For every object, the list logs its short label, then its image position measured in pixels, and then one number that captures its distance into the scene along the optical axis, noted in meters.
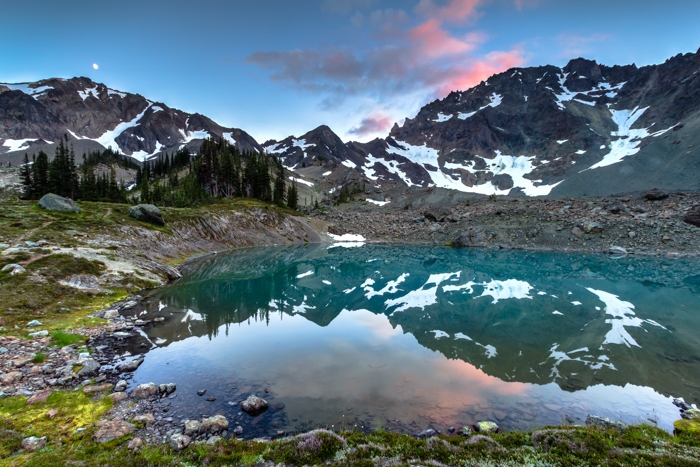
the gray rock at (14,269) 21.71
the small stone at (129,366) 13.69
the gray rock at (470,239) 78.38
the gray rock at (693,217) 63.49
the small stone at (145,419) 9.93
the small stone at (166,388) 12.11
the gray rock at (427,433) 9.97
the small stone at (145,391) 11.65
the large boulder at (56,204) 46.25
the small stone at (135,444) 8.29
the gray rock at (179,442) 8.56
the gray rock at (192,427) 9.59
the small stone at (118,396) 11.21
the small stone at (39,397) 10.16
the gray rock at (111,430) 8.72
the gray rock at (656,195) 83.75
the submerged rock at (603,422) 9.88
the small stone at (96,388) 11.42
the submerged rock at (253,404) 11.27
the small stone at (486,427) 10.25
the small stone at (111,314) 20.06
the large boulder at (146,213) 50.94
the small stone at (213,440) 8.87
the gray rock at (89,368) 12.59
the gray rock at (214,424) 9.84
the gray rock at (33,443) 7.74
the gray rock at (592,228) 69.07
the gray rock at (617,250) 62.03
